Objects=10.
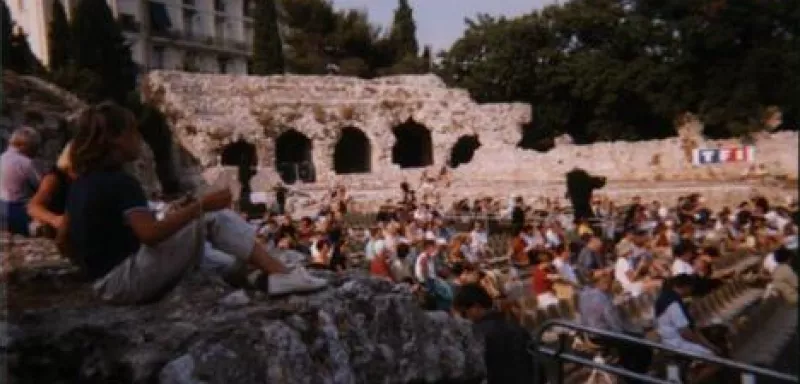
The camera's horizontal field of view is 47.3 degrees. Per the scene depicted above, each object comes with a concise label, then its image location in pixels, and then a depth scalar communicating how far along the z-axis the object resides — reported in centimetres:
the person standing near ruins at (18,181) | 334
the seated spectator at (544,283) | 597
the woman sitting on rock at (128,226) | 242
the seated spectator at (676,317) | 324
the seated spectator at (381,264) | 748
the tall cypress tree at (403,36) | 3400
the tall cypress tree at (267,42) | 3378
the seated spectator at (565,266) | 577
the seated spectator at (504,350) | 329
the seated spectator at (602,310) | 393
